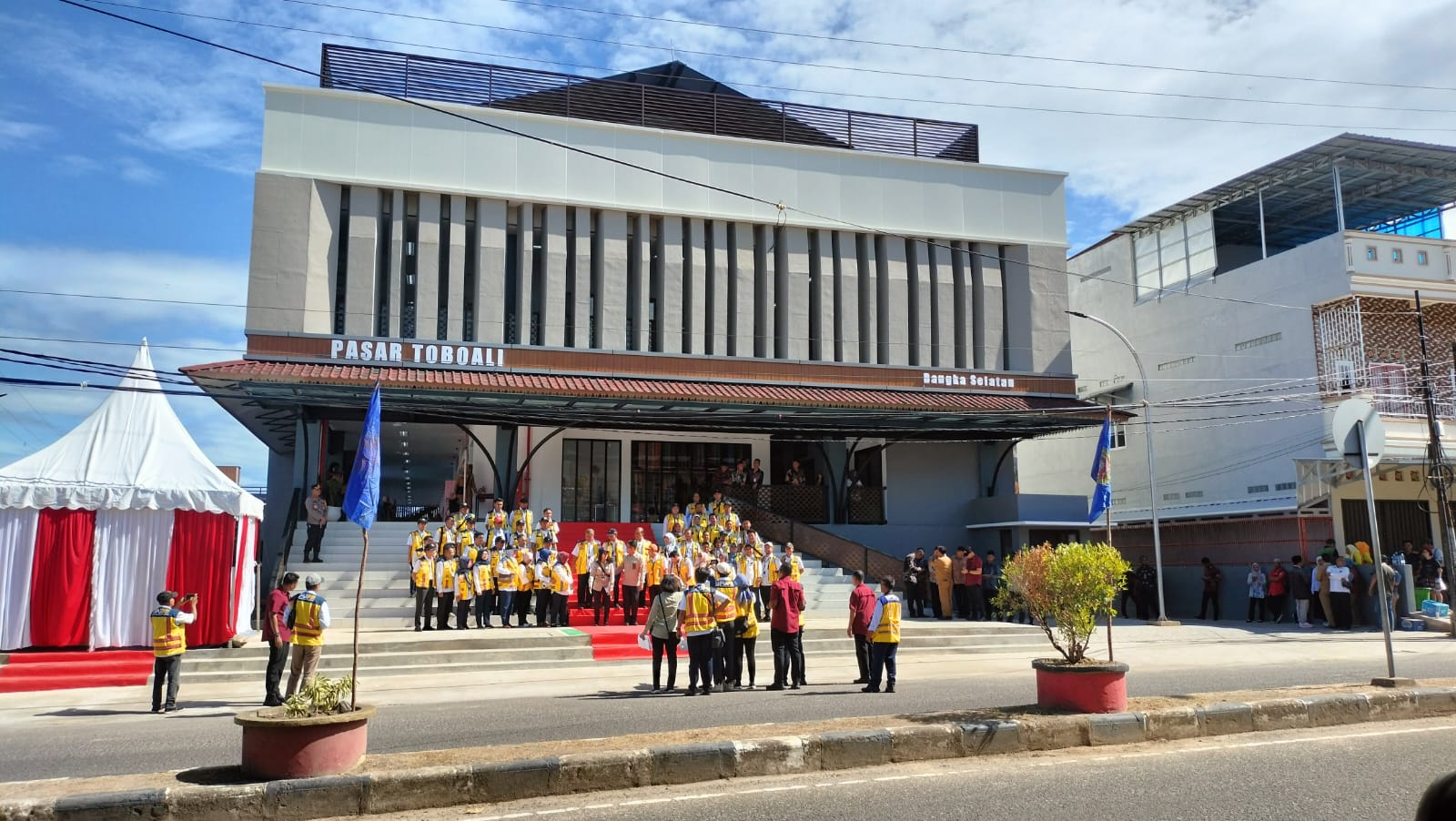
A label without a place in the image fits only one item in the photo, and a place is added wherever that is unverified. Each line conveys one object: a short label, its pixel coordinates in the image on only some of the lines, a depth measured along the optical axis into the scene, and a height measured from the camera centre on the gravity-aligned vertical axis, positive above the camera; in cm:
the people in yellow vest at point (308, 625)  1148 -49
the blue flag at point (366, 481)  888 +83
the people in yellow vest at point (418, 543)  1843 +65
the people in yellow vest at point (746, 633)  1400 -75
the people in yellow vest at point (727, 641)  1352 -84
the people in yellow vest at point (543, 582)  1958 -6
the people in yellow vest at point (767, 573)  2070 +7
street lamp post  2477 +69
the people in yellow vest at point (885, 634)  1302 -72
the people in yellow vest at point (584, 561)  2058 +34
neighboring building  2798 +683
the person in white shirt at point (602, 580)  2002 -3
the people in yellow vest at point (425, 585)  1802 -10
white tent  1538 +65
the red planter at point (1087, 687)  955 -102
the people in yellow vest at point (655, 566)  2033 +22
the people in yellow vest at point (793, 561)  1772 +28
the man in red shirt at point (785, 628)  1380 -67
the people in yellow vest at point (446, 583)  1839 -8
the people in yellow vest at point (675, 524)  2273 +115
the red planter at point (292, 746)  724 -114
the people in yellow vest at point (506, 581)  1906 -4
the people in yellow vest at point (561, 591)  1953 -23
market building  2477 +734
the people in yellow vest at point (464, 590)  1847 -19
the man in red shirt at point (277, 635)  1233 -64
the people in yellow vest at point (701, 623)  1305 -55
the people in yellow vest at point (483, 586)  1870 -13
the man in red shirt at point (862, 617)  1353 -52
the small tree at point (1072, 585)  949 -9
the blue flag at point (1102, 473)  1817 +183
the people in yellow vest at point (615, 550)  2034 +55
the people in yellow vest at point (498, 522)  2116 +116
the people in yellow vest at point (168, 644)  1220 -74
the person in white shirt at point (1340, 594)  2300 -46
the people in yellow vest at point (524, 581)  1947 -4
